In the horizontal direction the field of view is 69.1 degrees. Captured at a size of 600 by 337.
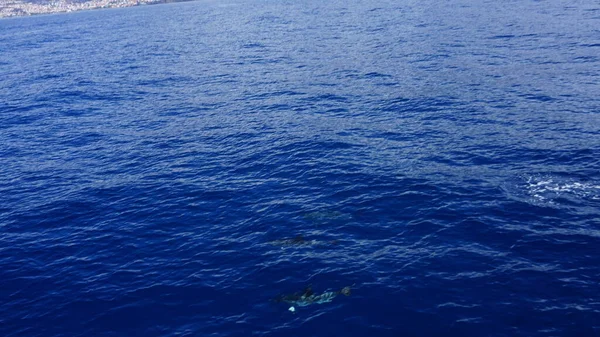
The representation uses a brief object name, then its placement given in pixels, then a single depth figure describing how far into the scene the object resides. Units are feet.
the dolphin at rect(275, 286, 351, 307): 82.28
